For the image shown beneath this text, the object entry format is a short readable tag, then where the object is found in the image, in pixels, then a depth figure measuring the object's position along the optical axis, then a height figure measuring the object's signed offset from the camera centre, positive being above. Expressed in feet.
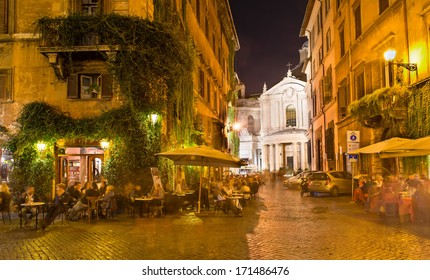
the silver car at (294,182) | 103.45 -3.71
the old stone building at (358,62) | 57.11 +17.10
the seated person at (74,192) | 46.91 -2.30
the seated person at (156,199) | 47.67 -3.21
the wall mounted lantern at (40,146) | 55.01 +3.01
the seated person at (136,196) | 47.85 -3.12
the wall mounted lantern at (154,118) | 55.72 +6.30
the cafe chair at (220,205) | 49.03 -4.13
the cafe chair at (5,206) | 43.62 -3.40
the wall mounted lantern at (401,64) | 52.08 +12.35
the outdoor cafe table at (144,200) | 46.66 -3.28
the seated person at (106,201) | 45.60 -3.21
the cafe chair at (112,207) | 45.78 -3.83
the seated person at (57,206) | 39.75 -3.17
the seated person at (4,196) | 43.70 -2.48
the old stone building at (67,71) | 53.62 +12.42
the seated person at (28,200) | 42.01 -2.84
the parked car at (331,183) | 78.54 -3.07
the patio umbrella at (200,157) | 49.19 +1.21
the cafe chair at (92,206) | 43.77 -3.58
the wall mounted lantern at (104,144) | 54.75 +3.10
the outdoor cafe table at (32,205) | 40.55 -3.10
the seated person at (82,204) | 43.62 -3.37
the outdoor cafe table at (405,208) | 41.57 -4.08
